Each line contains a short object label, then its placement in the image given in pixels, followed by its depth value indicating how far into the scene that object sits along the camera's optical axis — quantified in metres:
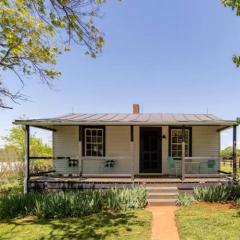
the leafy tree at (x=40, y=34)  6.46
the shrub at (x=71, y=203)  8.77
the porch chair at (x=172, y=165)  12.93
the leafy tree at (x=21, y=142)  21.98
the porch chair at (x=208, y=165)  13.04
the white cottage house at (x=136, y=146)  13.89
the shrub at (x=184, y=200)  10.17
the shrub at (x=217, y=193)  10.42
